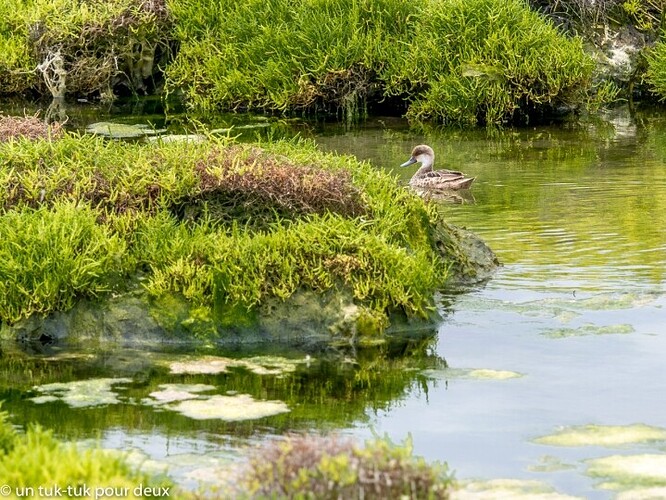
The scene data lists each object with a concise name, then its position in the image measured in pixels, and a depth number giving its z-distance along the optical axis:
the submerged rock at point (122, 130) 32.55
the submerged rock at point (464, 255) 19.17
